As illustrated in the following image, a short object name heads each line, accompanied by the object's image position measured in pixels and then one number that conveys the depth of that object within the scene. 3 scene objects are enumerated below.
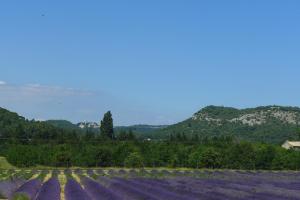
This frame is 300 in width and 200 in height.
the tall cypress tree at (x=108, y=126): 146.00
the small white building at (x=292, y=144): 138.32
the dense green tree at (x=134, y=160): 100.88
